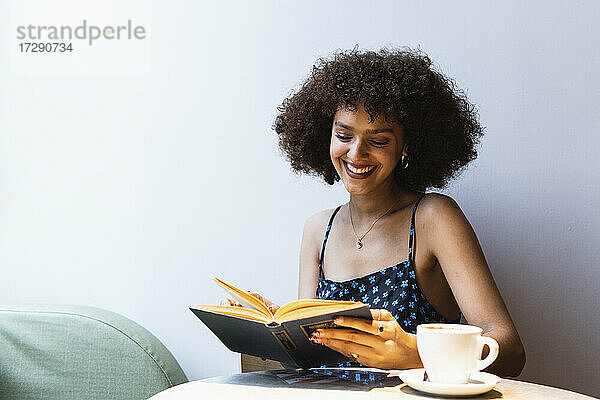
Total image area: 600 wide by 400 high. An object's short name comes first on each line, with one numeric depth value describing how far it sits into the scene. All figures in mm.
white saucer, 1014
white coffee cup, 1019
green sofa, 1777
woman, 1438
